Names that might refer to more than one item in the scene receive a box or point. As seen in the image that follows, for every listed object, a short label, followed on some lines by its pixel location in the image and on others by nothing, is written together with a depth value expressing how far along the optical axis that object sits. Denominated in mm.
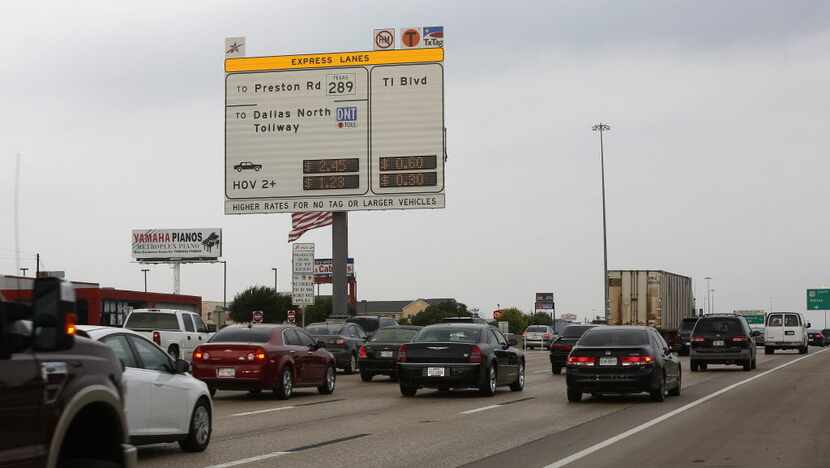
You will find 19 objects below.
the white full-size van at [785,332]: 57562
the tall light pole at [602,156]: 69000
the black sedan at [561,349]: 34000
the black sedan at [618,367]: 21500
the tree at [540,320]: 184850
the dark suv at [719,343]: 35469
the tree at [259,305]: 115688
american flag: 55025
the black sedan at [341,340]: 34438
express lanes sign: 44250
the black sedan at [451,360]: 23141
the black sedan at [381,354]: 30422
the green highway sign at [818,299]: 117688
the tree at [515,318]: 166400
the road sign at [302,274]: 55000
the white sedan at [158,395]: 12133
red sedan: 21953
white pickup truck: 31062
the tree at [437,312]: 148912
